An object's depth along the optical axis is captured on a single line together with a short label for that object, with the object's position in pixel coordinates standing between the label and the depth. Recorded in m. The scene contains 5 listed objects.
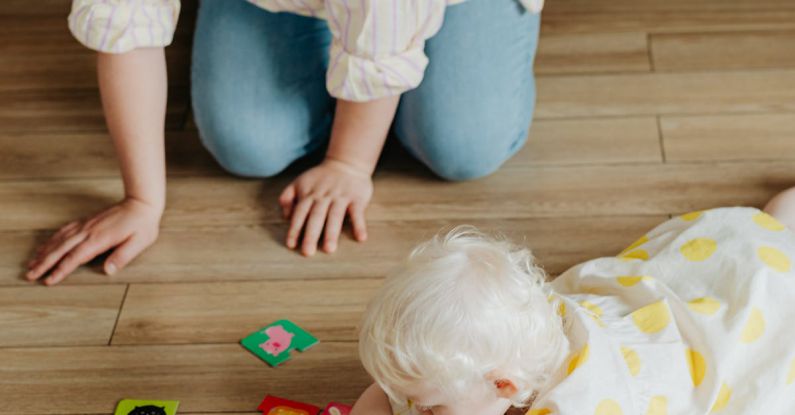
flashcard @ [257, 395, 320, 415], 1.85
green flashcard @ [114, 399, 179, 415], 1.86
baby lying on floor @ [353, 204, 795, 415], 1.61
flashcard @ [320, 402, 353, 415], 1.83
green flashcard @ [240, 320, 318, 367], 1.91
